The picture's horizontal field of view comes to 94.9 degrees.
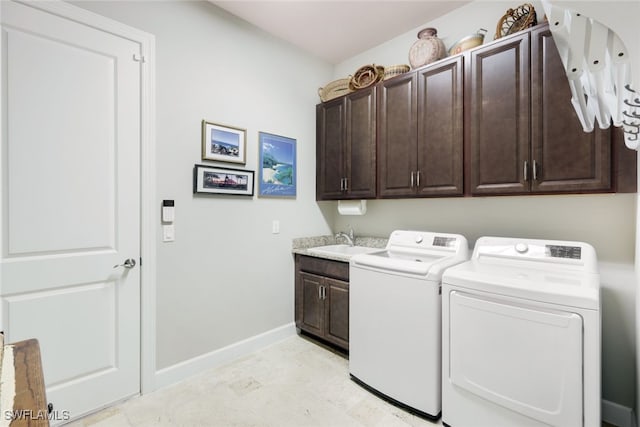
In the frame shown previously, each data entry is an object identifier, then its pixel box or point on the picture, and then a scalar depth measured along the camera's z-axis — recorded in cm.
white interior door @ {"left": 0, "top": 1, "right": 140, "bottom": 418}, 156
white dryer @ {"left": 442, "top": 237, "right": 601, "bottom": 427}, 129
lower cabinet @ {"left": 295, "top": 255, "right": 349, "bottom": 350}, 246
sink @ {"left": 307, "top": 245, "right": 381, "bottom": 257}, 288
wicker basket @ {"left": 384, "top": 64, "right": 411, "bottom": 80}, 243
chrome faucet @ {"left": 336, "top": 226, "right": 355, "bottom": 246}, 309
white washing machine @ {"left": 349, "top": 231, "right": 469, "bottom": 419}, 172
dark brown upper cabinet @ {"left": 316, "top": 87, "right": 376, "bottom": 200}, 260
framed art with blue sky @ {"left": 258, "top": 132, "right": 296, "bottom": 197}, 265
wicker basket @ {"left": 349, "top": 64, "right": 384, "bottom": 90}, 259
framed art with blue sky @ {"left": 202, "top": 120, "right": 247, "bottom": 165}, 227
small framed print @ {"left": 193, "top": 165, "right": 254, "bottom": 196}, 222
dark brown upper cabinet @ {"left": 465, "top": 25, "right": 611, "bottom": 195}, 163
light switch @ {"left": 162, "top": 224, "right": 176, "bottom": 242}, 207
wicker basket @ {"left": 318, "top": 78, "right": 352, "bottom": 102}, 288
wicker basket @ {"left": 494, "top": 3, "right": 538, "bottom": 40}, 183
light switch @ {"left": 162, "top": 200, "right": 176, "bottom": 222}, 206
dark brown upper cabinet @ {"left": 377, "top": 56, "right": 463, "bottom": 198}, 209
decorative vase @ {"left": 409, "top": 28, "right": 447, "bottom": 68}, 227
